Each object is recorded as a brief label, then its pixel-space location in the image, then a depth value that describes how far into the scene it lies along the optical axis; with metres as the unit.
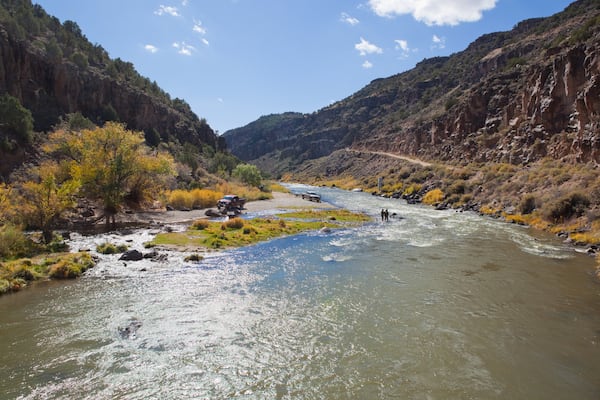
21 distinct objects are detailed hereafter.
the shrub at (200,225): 33.12
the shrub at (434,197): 58.25
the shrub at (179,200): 49.50
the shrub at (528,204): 37.87
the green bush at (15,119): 43.81
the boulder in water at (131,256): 21.62
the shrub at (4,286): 15.73
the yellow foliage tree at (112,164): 33.75
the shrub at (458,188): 56.34
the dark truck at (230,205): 48.22
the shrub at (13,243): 19.59
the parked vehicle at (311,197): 68.90
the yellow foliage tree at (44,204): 22.59
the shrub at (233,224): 33.42
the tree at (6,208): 20.99
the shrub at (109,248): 22.97
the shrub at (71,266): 18.05
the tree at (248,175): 84.31
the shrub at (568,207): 30.41
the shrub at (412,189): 70.44
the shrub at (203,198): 52.48
